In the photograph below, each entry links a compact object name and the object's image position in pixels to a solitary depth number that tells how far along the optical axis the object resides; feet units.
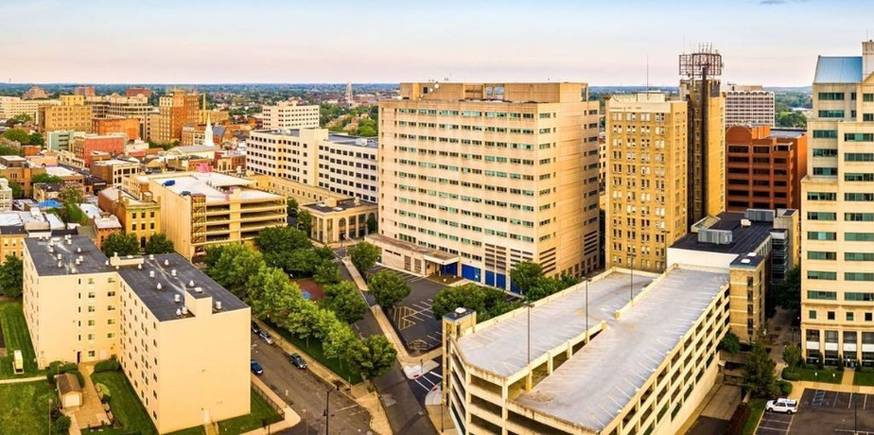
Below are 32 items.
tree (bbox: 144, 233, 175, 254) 468.75
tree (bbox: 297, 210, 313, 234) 550.36
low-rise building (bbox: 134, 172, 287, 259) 483.51
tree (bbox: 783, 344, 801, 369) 303.68
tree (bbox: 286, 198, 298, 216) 597.93
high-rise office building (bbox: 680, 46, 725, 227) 442.09
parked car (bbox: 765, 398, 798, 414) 277.03
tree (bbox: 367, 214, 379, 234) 557.33
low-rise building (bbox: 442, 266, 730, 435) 226.99
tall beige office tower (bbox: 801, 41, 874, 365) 309.42
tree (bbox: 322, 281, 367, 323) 354.33
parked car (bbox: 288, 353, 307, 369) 327.86
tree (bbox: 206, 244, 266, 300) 397.19
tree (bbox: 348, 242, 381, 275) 448.24
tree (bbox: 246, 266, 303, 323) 354.54
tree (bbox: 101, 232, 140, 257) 459.73
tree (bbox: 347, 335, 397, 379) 295.42
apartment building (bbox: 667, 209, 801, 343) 331.36
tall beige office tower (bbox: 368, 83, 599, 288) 417.28
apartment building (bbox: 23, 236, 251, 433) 276.41
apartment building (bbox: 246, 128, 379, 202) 580.71
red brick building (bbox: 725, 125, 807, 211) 501.15
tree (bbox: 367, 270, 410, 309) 377.50
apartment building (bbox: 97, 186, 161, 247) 502.38
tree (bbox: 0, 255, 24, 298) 413.59
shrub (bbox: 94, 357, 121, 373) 325.83
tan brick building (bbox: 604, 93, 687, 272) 400.73
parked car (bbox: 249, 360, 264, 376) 320.07
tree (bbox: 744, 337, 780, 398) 283.59
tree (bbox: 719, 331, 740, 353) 318.86
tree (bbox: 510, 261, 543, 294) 392.06
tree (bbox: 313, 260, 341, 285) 424.46
